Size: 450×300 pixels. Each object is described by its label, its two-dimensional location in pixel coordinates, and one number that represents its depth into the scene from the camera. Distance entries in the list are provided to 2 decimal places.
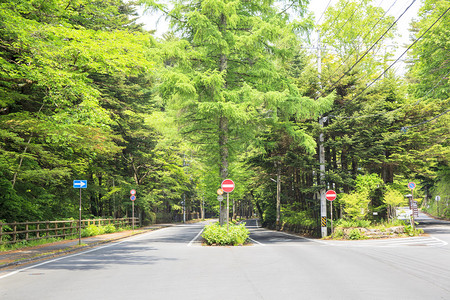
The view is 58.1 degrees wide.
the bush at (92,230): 25.52
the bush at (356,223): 25.47
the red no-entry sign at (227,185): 19.37
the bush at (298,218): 31.63
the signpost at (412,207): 26.05
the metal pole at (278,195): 38.58
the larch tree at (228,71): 20.67
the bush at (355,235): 24.59
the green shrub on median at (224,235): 19.30
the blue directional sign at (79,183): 19.12
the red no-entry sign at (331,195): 25.56
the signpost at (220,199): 22.72
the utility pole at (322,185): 27.27
